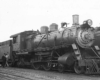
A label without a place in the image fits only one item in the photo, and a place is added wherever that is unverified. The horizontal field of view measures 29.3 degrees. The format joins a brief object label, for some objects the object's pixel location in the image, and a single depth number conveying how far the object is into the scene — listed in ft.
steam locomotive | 36.24
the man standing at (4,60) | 59.54
